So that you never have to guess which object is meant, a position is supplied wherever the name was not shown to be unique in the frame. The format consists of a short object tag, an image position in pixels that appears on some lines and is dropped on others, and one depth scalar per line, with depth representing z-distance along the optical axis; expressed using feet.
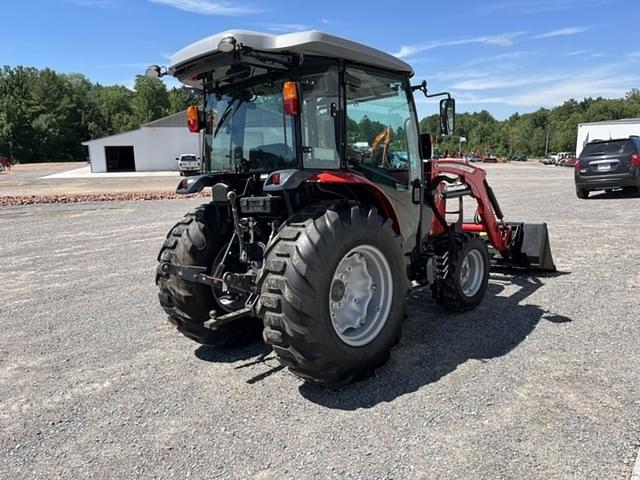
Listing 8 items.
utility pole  324.19
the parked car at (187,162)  114.01
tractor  10.02
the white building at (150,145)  142.61
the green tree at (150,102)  246.47
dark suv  45.02
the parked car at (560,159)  206.75
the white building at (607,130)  138.82
